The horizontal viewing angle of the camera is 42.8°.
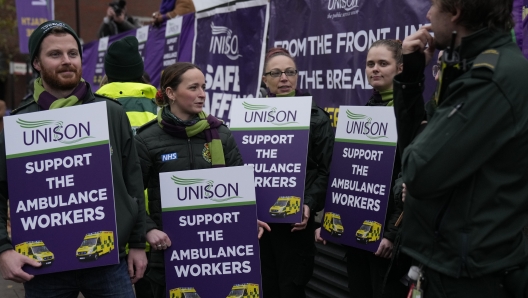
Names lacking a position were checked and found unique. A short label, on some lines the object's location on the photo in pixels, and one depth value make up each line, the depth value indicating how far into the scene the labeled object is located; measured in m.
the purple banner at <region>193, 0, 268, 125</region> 7.38
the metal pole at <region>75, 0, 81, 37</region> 20.02
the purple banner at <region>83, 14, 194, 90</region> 9.46
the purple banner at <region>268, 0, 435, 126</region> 5.13
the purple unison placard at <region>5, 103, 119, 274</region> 3.36
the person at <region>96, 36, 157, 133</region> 5.34
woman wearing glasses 4.85
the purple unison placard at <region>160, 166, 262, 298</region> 4.08
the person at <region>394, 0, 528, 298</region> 2.29
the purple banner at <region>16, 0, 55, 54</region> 17.42
